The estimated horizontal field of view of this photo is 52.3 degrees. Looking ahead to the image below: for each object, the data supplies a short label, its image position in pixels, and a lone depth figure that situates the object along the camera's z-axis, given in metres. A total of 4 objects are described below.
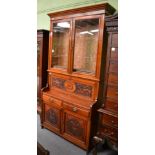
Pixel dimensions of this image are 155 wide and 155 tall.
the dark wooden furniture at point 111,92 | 1.82
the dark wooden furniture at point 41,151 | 1.09
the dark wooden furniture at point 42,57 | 3.00
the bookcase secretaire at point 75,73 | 2.15
